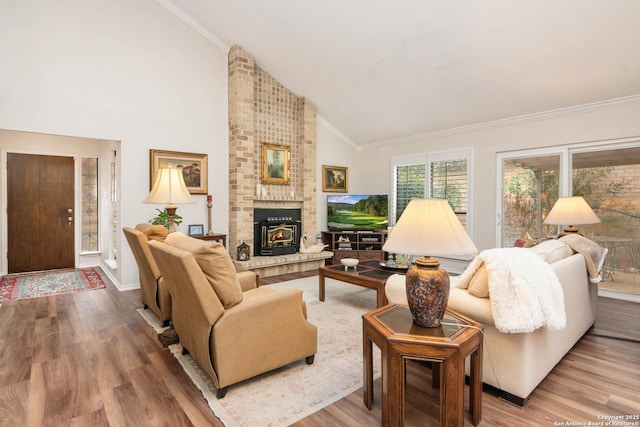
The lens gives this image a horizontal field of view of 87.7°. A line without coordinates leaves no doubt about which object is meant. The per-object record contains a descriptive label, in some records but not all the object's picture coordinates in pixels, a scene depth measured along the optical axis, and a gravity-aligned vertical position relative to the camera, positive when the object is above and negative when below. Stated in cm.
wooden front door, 549 -7
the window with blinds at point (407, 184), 640 +52
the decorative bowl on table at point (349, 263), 401 -64
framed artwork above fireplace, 600 +84
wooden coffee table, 346 -73
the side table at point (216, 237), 511 -44
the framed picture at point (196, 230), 524 -33
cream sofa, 197 -82
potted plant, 457 -14
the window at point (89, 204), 625 +8
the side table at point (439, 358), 158 -72
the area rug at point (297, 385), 191 -117
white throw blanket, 182 -47
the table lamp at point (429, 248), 171 -20
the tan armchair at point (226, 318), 203 -71
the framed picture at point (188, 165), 490 +67
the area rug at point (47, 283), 440 -111
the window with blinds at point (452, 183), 573 +49
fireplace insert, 585 -40
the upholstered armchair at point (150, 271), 315 -64
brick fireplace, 552 +122
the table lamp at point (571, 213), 345 -3
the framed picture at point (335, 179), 697 +66
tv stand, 638 -67
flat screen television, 653 -5
